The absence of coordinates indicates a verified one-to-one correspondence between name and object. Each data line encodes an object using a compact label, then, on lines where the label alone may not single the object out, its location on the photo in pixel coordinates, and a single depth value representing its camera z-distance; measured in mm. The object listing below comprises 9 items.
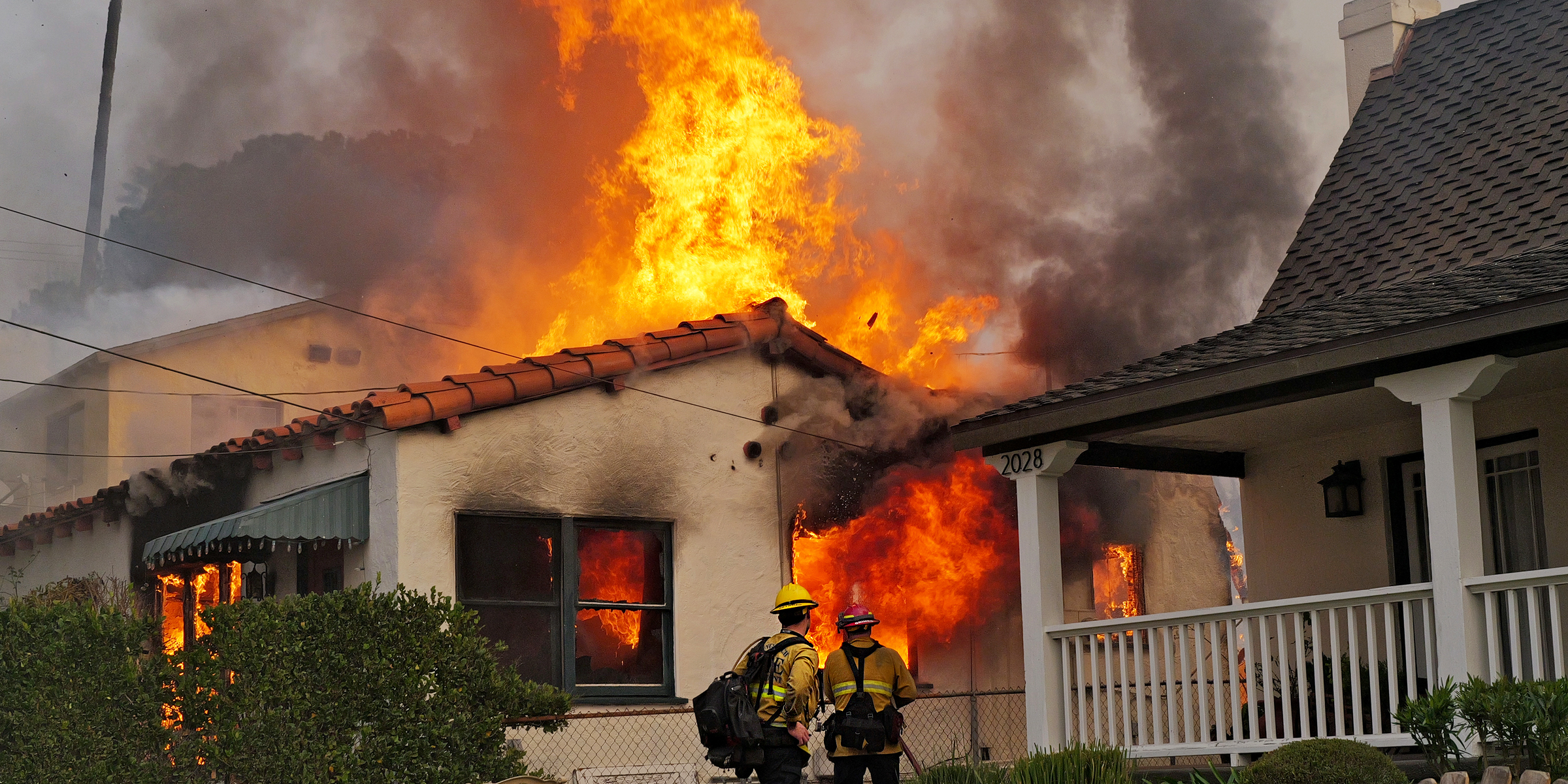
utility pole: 26922
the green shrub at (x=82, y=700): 8781
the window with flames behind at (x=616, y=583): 12477
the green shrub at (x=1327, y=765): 7230
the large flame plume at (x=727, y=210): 15422
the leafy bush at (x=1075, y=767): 8656
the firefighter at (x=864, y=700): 8352
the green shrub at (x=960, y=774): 9180
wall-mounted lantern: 10945
